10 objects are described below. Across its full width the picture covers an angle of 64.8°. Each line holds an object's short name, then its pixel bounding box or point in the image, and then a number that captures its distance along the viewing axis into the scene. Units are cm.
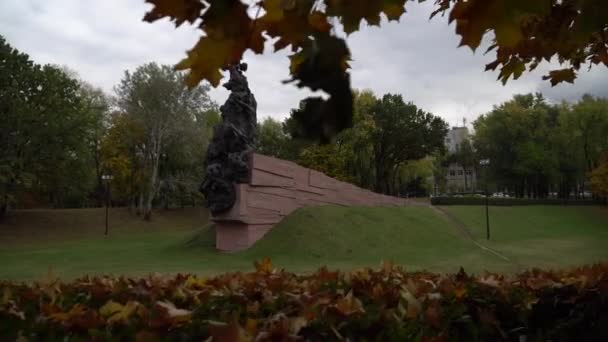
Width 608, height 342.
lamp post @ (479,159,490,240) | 2200
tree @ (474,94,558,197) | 4500
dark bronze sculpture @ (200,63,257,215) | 1819
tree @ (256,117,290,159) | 4572
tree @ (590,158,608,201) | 3246
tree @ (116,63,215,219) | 3428
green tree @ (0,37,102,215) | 2730
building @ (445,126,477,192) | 8631
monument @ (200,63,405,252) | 1822
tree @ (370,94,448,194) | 4053
